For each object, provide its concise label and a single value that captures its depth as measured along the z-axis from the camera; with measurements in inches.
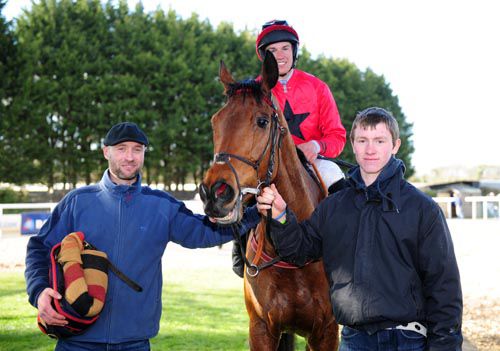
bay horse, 102.1
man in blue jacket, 118.3
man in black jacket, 90.7
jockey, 150.4
